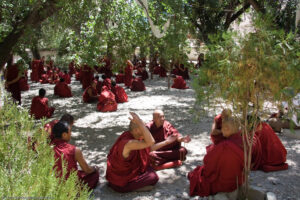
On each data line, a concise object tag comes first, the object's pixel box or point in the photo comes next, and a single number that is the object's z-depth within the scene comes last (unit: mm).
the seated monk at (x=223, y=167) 3412
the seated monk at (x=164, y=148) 4594
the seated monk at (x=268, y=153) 4227
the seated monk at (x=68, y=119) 4112
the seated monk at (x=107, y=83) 9735
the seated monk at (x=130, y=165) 3676
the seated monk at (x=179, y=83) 12248
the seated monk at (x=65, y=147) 3428
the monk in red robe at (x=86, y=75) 11703
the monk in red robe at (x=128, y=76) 12994
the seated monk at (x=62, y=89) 11305
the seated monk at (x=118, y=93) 9664
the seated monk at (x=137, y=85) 11977
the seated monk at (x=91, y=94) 9961
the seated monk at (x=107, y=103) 8562
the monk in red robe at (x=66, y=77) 14277
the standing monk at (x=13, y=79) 8453
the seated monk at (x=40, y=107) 7715
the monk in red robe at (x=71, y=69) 18570
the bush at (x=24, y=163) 1575
